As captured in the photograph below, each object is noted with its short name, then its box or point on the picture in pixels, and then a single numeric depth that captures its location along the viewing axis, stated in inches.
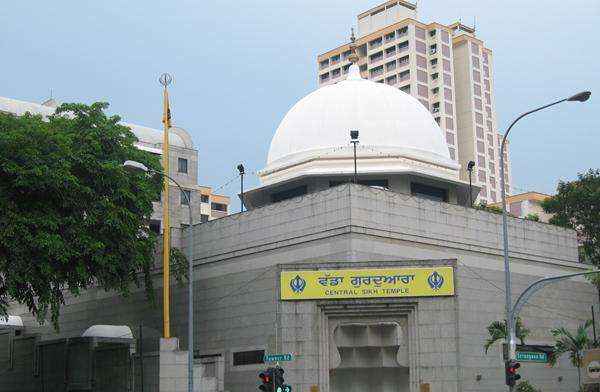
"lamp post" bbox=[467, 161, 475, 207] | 1915.4
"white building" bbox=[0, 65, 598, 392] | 1482.5
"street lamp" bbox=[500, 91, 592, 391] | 1104.8
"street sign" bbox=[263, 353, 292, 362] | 1285.7
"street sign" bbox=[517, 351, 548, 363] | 1149.1
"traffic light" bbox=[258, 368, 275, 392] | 1194.0
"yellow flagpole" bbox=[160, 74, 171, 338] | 1627.7
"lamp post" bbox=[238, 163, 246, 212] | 2000.5
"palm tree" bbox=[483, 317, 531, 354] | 1593.3
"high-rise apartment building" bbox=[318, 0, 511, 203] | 4921.3
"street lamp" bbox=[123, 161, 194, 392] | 1227.2
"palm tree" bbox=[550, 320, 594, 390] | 1670.8
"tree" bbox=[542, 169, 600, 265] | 2420.0
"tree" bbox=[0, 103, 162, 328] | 1517.0
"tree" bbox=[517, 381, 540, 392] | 1668.3
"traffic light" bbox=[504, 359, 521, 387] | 1114.1
